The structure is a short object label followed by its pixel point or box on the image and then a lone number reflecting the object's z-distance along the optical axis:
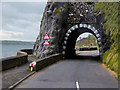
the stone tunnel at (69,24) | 23.56
